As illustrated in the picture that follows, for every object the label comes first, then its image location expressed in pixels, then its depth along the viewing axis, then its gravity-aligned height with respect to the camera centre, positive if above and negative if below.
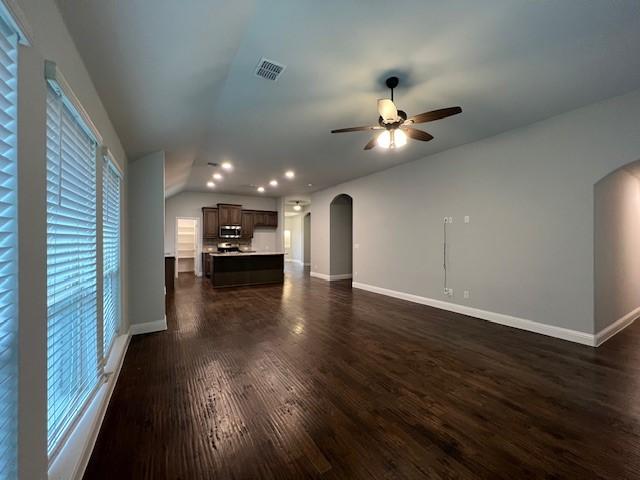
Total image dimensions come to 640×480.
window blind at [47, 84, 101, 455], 1.35 -0.16
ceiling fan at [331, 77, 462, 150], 2.48 +1.18
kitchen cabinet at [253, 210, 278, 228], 10.12 +0.85
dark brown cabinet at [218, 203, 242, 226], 9.34 +0.95
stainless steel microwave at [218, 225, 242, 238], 9.41 +0.35
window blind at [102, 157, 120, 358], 2.45 -0.07
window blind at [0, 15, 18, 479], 0.89 -0.04
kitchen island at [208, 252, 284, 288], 7.00 -0.78
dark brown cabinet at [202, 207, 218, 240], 9.22 +0.62
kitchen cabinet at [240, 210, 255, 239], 9.85 +0.61
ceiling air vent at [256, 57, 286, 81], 2.33 +1.55
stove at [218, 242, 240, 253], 9.34 -0.25
